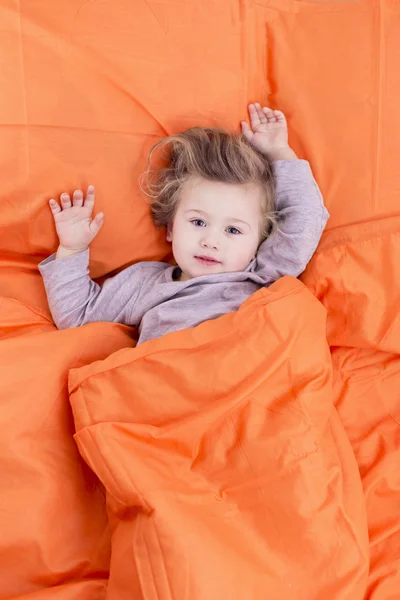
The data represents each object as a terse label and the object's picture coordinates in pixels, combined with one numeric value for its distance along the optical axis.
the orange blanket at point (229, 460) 0.90
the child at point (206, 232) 1.19
